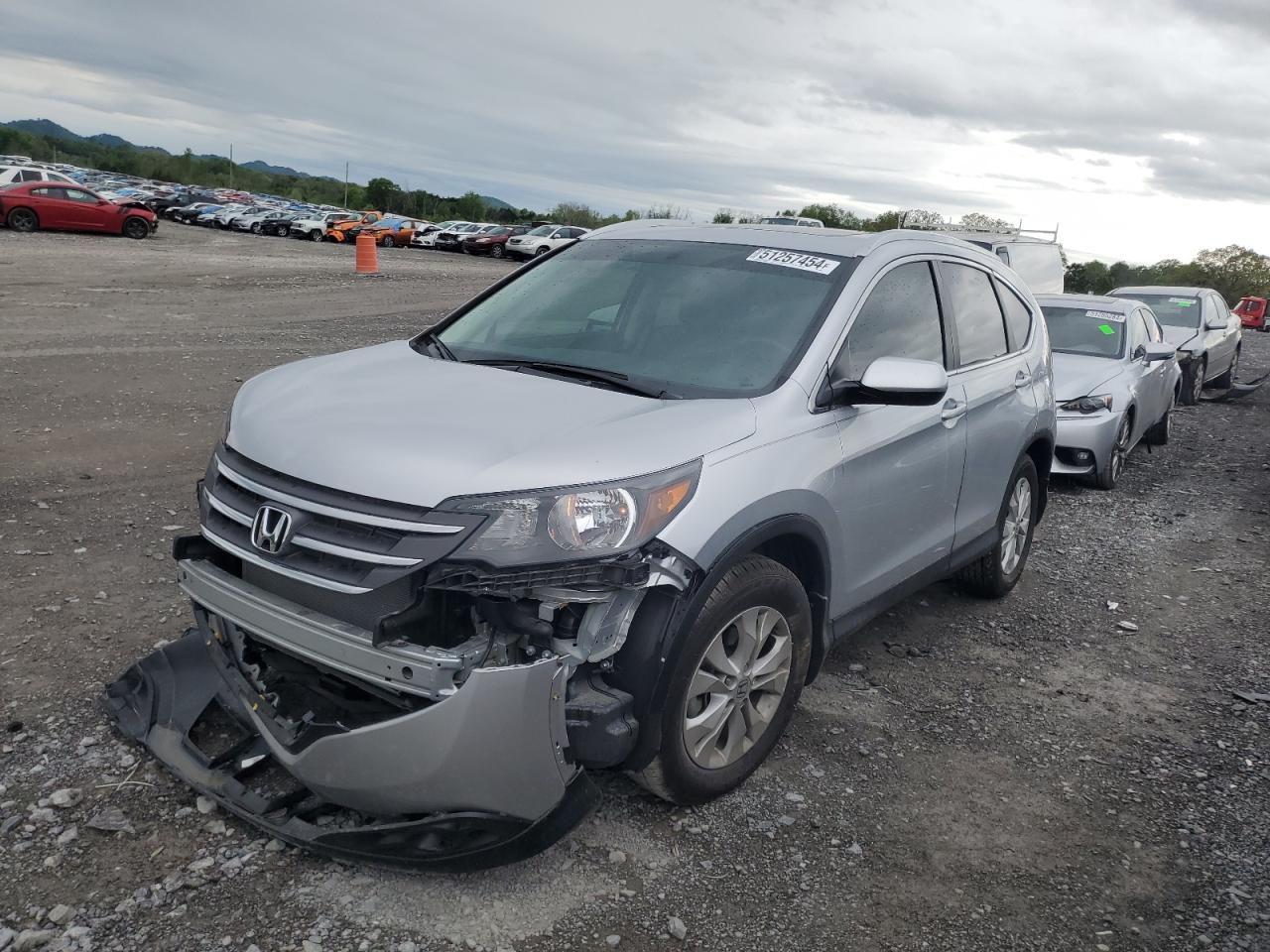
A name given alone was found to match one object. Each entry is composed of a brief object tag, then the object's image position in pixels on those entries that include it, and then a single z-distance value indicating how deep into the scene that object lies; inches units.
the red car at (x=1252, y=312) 1438.2
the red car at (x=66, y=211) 1125.1
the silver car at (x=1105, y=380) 346.3
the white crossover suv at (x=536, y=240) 1547.7
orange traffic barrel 983.0
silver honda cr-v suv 110.6
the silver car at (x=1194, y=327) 569.3
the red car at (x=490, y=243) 1626.1
